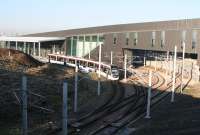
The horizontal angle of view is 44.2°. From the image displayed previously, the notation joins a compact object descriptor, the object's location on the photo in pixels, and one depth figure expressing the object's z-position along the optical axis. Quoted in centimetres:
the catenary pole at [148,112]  2139
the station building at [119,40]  4231
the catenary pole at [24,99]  1381
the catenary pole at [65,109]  1346
